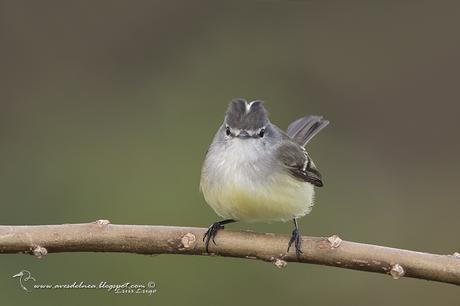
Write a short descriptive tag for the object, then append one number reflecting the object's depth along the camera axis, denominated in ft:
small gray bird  25.18
